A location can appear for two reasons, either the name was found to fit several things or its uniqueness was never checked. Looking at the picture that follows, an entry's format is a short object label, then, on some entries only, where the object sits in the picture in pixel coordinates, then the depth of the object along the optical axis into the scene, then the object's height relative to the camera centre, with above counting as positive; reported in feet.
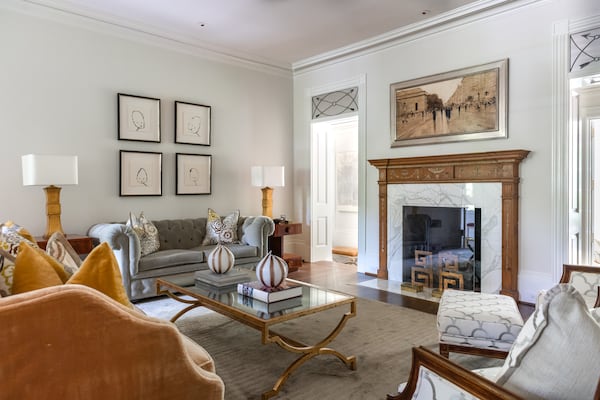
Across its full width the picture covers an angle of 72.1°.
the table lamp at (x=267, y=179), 17.75 +0.64
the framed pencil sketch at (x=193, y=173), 16.93 +0.88
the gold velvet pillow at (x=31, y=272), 4.23 -0.81
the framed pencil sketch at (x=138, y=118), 15.37 +2.94
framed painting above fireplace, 13.78 +3.13
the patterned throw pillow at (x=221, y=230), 15.79 -1.39
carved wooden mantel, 13.10 +0.61
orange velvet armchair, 3.12 -1.30
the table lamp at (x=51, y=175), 11.93 +0.59
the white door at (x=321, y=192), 20.45 +0.06
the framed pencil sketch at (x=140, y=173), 15.44 +0.81
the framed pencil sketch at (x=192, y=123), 16.87 +2.97
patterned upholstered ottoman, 7.04 -2.37
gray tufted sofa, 12.46 -1.95
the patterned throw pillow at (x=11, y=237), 6.14 -0.68
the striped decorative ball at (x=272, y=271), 8.09 -1.54
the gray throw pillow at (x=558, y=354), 2.97 -1.22
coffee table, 7.11 -2.15
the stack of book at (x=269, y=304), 7.57 -2.13
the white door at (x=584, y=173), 12.75 +0.57
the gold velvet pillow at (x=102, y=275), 4.03 -0.80
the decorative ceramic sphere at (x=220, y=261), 9.61 -1.57
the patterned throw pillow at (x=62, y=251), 7.29 -1.02
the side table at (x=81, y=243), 12.63 -1.49
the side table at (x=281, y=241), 18.02 -2.14
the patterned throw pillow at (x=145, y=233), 13.56 -1.30
